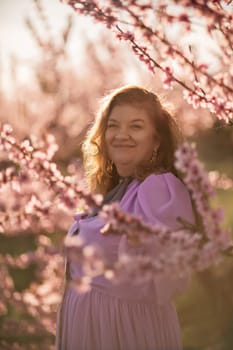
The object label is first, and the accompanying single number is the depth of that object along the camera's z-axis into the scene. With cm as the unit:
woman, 247
